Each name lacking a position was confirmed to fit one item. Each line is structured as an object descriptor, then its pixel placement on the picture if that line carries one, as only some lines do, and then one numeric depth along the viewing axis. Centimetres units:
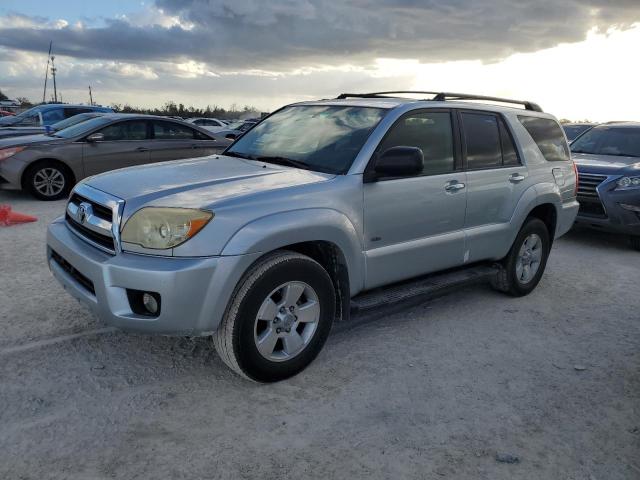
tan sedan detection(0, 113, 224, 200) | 879
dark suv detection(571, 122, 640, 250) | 736
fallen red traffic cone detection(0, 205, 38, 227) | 721
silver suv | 304
